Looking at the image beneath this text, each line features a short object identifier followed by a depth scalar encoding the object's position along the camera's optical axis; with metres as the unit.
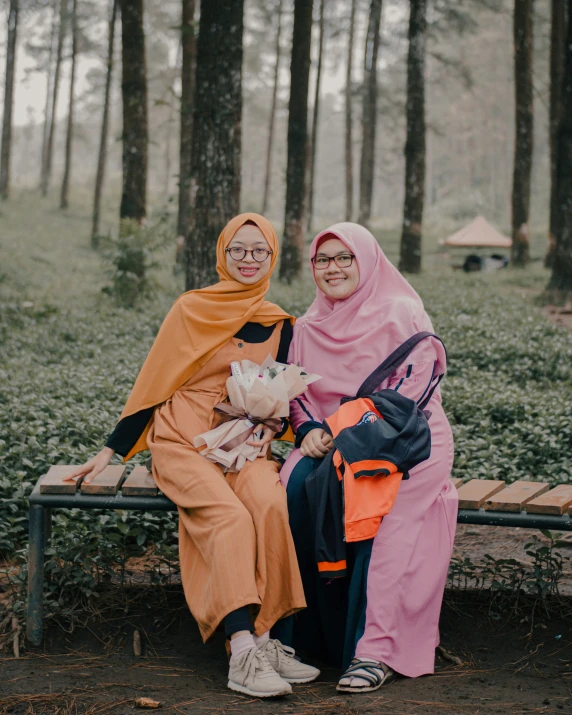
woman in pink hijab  3.42
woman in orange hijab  3.31
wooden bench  3.62
